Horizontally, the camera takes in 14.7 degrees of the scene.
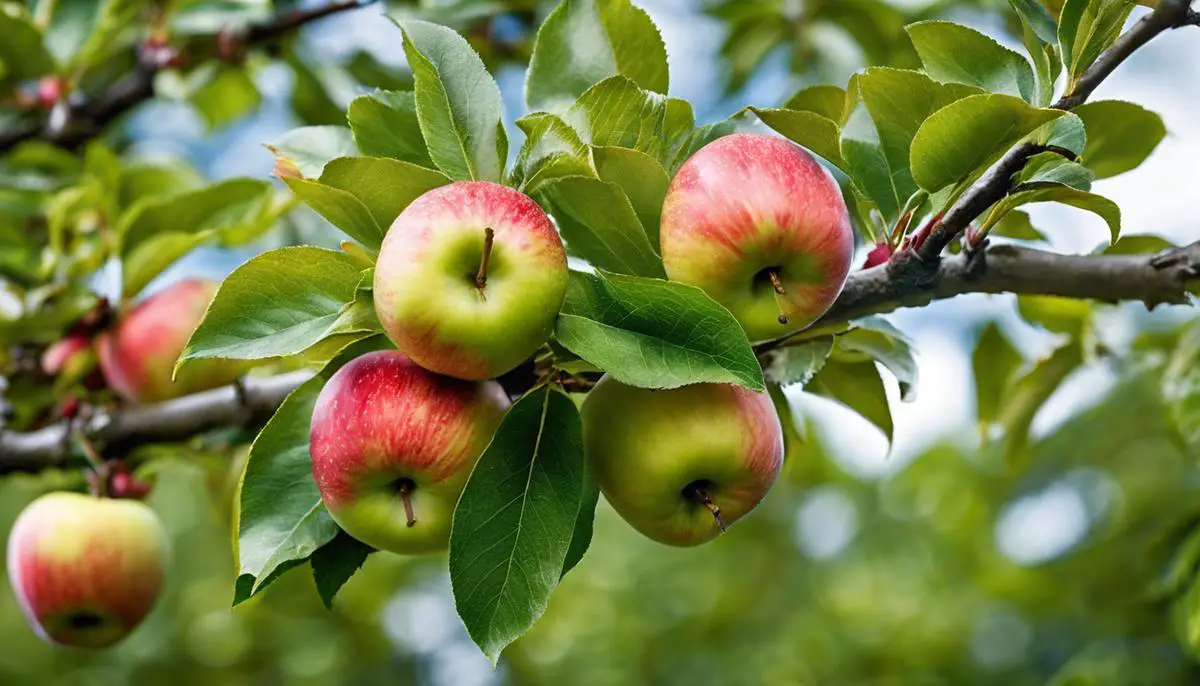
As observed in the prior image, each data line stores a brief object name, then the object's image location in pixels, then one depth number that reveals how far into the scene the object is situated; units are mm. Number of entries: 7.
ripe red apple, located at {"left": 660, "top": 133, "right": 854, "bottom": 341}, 1568
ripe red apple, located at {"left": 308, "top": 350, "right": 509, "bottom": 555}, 1575
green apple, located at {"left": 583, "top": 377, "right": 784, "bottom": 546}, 1587
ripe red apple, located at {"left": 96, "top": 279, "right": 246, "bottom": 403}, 1955
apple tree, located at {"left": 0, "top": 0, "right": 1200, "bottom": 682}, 1560
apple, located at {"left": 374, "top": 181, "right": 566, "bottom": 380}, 1547
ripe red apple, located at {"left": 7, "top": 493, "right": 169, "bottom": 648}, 1832
